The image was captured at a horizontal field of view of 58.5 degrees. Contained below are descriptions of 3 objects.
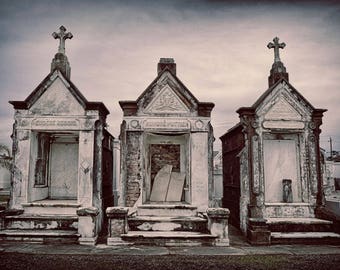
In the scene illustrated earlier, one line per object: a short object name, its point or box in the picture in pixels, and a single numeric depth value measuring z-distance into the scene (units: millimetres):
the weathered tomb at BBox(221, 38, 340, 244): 9475
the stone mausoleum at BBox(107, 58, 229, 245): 9008
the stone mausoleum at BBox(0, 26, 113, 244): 9156
